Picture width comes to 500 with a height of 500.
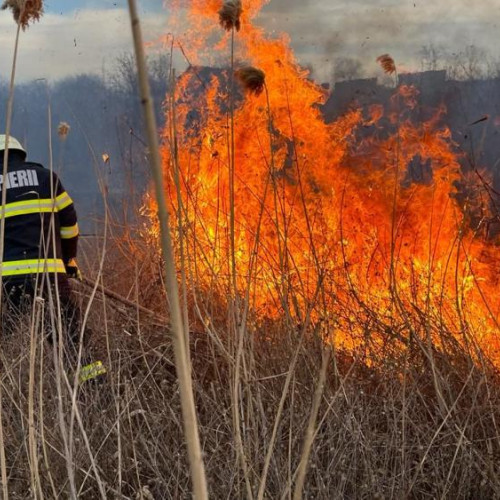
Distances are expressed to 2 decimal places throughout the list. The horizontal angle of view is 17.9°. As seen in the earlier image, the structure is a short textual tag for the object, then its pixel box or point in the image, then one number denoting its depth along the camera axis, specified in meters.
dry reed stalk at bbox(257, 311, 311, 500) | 3.26
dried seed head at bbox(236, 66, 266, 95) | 7.28
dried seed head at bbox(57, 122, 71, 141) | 6.79
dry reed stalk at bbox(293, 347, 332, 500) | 2.69
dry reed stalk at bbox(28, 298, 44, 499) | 4.25
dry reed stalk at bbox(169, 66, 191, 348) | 3.05
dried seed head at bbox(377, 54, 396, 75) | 7.80
